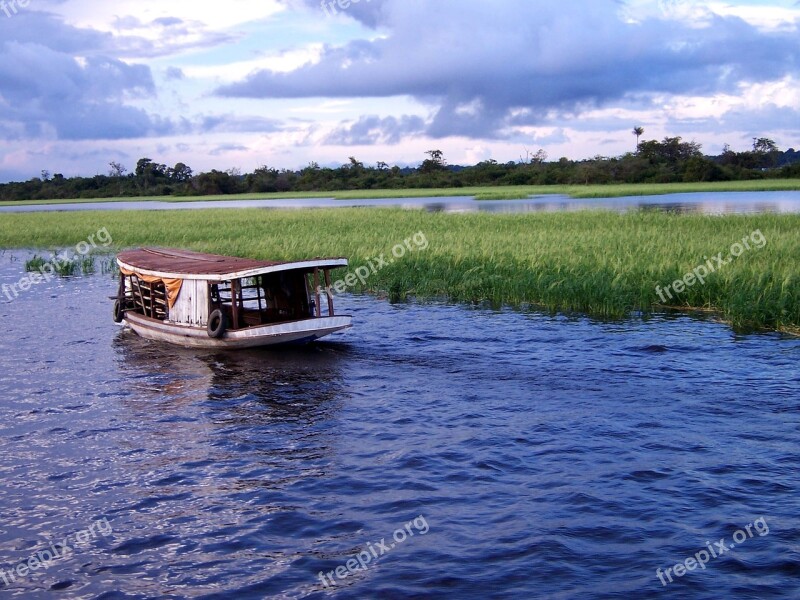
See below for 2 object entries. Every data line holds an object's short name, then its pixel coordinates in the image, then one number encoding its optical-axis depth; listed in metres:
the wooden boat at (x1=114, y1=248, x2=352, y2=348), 15.66
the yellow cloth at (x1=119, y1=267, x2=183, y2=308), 17.11
